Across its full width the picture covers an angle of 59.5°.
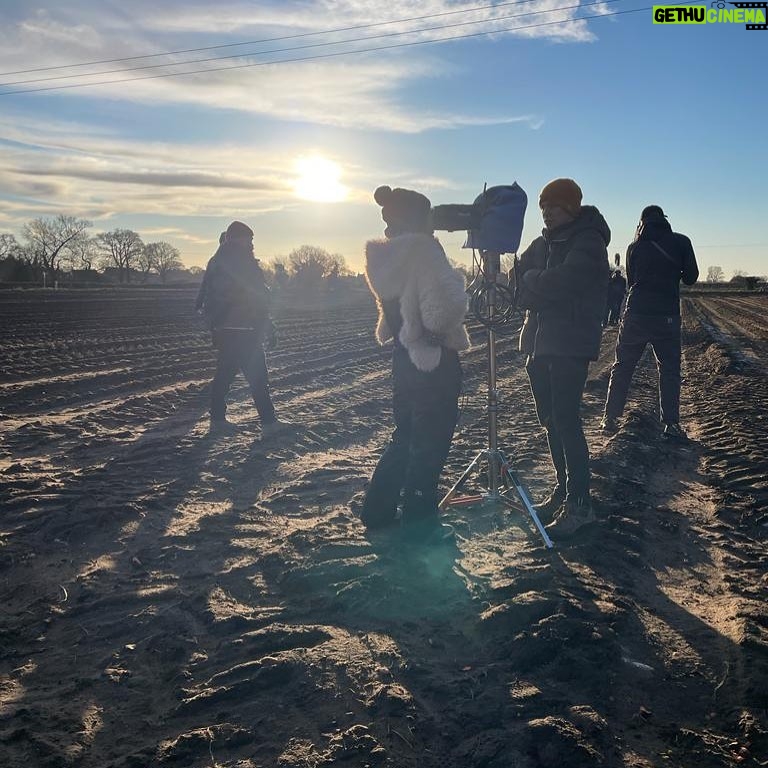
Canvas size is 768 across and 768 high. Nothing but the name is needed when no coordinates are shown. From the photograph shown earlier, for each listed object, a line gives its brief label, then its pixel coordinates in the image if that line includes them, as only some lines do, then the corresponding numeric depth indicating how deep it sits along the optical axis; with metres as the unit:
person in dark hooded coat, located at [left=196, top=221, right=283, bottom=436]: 7.29
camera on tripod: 3.98
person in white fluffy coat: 3.91
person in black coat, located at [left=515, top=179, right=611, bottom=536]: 4.01
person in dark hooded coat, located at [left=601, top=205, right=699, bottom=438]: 6.78
